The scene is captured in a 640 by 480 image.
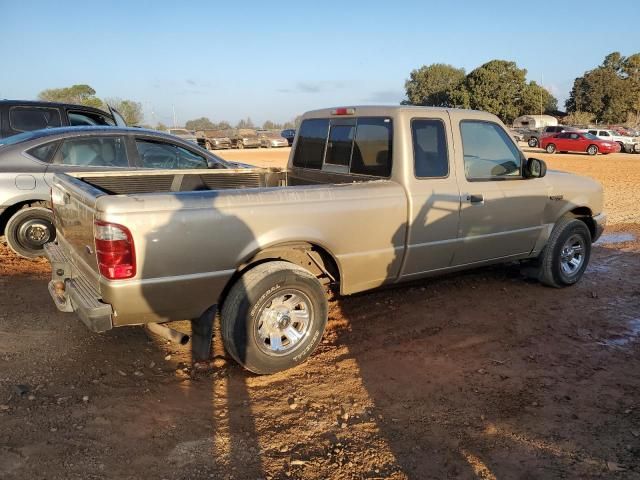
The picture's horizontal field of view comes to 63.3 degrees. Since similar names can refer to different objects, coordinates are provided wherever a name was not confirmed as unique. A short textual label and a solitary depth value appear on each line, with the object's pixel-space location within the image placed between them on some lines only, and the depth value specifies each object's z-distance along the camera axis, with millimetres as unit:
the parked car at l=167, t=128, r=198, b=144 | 40341
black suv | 8961
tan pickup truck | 3346
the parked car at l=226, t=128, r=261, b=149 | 44969
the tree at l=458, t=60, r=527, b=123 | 71738
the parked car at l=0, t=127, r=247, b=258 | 6355
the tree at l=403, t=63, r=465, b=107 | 90062
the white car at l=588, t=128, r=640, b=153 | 34594
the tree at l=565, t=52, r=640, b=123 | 69750
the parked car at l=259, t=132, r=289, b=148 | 44844
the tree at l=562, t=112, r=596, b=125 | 68125
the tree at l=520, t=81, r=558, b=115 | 72812
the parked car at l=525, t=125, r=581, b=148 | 38662
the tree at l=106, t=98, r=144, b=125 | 61469
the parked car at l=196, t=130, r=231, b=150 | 41969
